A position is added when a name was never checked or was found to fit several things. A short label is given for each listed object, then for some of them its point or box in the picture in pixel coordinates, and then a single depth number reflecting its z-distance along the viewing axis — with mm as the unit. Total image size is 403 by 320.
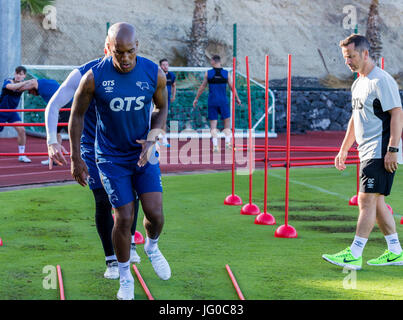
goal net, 21922
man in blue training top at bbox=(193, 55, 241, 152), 15996
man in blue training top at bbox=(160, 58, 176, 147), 16922
